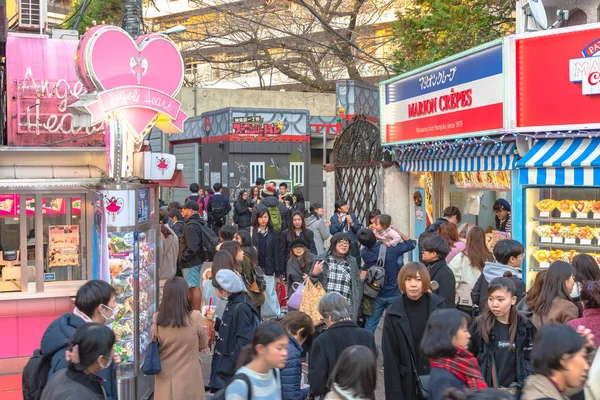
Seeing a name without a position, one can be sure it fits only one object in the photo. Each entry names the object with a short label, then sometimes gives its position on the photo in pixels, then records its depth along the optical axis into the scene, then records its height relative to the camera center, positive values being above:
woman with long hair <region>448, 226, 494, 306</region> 8.50 -0.85
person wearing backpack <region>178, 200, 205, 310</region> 11.70 -0.90
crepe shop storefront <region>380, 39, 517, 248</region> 11.70 +0.85
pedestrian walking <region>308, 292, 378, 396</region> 5.73 -1.12
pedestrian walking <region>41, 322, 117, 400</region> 4.31 -0.98
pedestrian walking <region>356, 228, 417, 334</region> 9.50 -0.96
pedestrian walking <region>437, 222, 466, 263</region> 9.55 -0.64
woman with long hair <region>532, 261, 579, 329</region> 6.12 -0.88
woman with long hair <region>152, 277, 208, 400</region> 6.50 -1.29
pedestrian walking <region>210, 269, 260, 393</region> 6.83 -1.20
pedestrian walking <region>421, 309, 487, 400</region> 4.52 -0.99
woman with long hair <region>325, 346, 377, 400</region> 4.13 -0.99
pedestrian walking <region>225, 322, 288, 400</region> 4.62 -1.03
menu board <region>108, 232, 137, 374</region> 8.25 -1.04
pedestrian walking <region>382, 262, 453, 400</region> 6.41 -1.21
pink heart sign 8.39 +1.22
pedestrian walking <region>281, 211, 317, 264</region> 12.23 -0.75
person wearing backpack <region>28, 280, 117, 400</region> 5.18 -0.95
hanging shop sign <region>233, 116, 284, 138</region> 25.34 +1.84
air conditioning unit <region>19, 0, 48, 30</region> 10.81 +2.33
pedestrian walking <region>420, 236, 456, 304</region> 7.69 -0.80
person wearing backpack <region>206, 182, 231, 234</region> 18.84 -0.52
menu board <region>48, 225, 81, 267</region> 9.76 -0.72
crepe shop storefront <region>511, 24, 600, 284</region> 10.43 +0.57
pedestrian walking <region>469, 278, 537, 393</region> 5.71 -1.13
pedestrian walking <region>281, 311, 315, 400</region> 5.57 -1.34
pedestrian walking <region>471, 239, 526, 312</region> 7.43 -0.79
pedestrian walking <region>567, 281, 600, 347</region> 5.61 -0.91
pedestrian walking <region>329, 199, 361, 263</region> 13.34 -0.63
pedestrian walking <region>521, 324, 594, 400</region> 4.03 -0.93
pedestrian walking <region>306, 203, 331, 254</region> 13.29 -0.72
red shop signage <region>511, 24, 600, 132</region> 10.46 +1.39
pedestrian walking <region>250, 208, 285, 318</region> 12.39 -0.96
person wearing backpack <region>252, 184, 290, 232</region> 12.94 -0.50
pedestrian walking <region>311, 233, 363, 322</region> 8.47 -0.88
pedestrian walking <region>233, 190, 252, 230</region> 17.97 -0.60
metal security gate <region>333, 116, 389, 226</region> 17.55 +0.46
